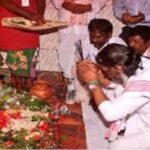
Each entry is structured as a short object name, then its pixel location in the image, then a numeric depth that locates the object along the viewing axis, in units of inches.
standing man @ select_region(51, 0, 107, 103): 175.6
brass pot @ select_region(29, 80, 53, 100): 153.3
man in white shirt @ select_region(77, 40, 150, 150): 96.1
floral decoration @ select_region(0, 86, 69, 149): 106.4
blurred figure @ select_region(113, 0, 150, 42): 175.3
